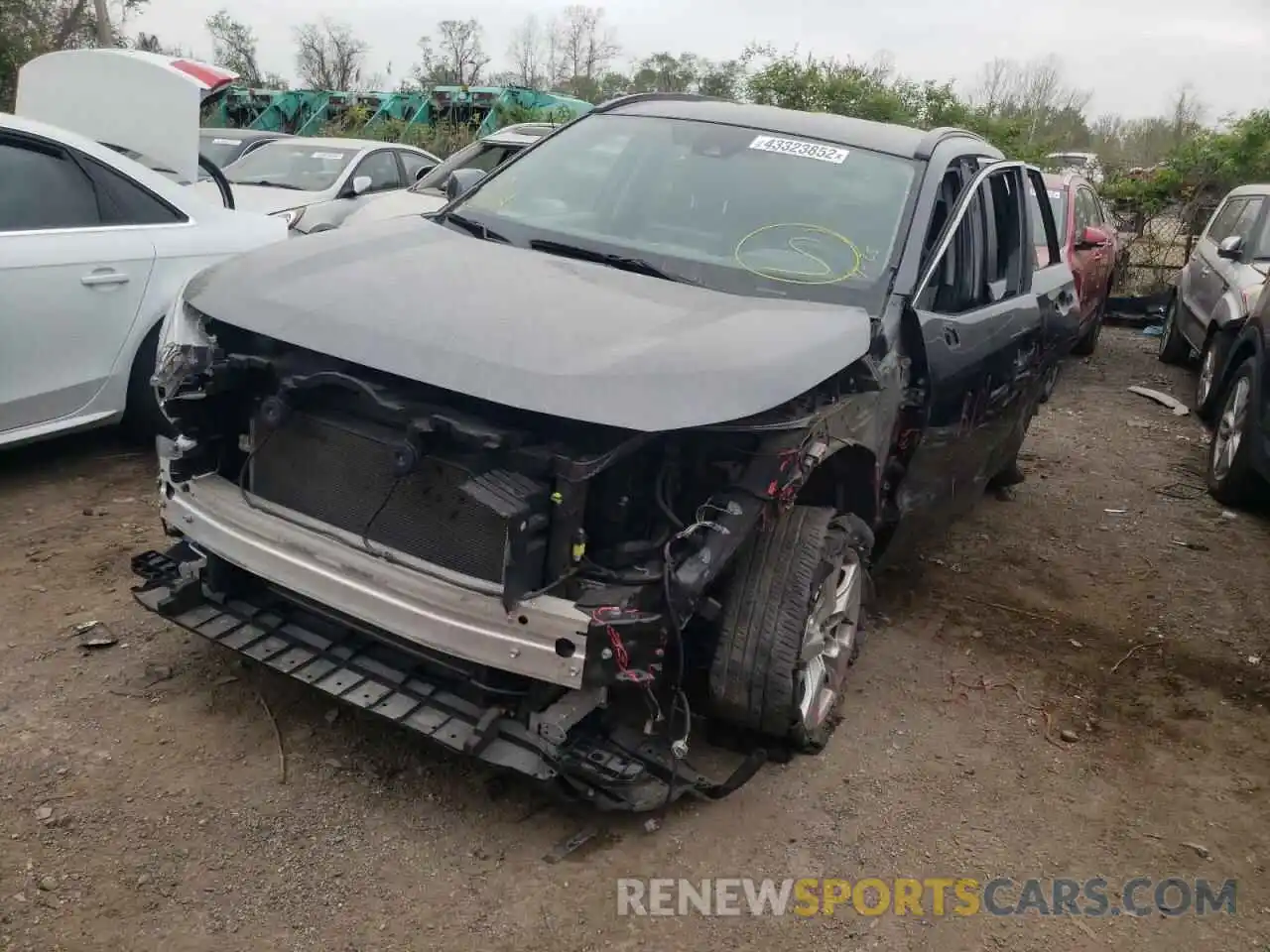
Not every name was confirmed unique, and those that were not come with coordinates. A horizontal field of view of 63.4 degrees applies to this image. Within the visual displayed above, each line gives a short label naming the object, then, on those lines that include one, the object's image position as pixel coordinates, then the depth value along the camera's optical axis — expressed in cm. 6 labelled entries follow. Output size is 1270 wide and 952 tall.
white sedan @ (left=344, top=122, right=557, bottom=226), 864
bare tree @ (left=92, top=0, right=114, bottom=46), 1930
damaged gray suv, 253
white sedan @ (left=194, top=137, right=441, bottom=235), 851
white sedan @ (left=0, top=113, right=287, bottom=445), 435
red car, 874
